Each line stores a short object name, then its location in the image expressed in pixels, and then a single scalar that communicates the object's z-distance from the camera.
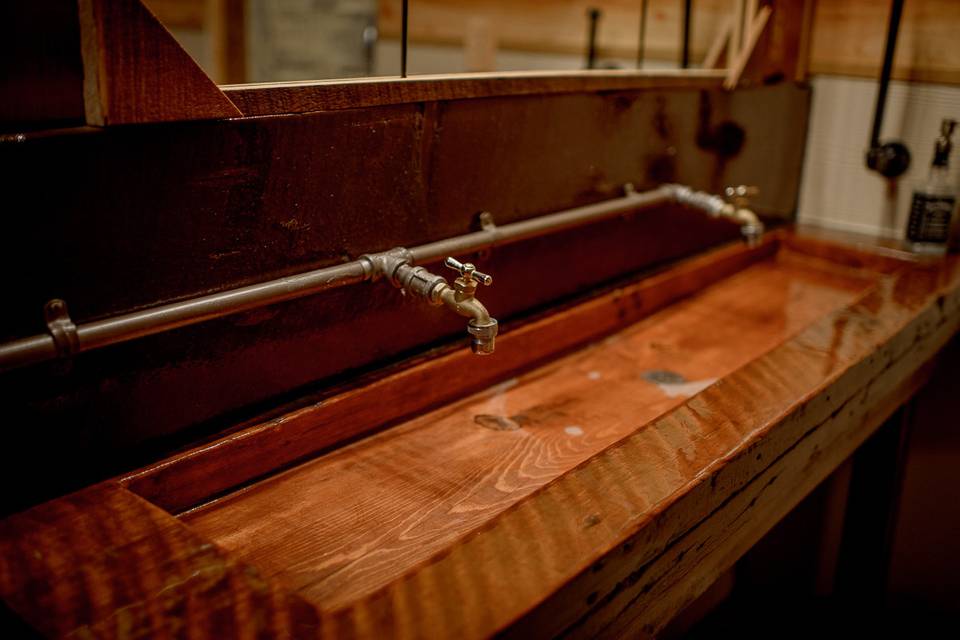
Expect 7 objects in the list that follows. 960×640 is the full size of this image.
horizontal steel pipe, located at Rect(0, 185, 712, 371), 1.09
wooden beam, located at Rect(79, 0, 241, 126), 1.05
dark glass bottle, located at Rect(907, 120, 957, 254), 2.50
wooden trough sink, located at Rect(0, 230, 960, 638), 0.96
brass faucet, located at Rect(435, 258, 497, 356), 1.34
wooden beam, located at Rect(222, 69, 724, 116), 1.30
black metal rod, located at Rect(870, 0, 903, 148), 2.41
